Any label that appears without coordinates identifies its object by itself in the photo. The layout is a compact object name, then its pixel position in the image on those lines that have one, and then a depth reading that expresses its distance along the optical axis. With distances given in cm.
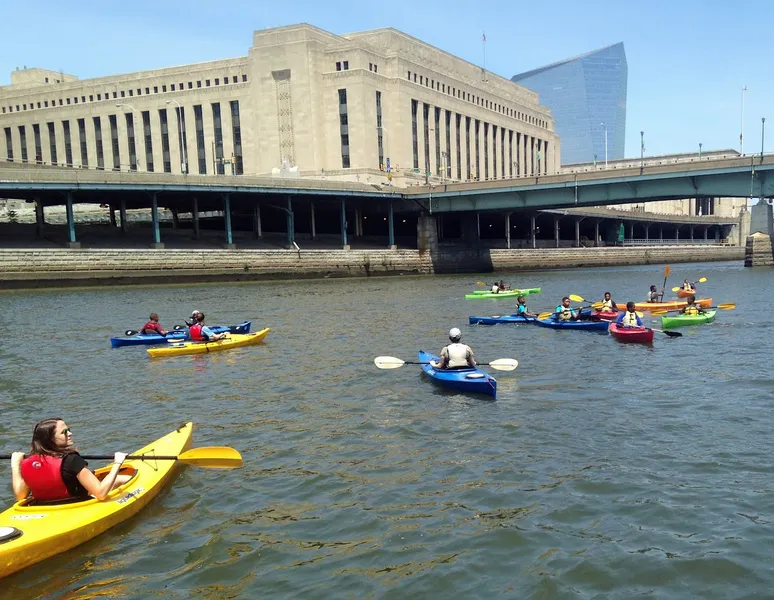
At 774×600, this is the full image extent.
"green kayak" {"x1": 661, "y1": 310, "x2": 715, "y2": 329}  2478
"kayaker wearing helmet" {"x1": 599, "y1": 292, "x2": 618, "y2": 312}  2675
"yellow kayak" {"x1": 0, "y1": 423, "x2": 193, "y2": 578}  729
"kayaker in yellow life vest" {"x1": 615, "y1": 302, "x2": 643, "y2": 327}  2190
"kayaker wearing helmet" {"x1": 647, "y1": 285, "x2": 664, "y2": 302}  3259
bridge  5238
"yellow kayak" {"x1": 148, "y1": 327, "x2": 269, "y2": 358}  2089
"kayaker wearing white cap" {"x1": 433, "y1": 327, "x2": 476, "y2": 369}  1552
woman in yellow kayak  791
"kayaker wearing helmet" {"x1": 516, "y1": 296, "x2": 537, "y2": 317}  2795
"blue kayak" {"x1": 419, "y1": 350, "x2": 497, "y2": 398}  1449
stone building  9419
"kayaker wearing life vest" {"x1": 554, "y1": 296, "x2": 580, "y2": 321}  2548
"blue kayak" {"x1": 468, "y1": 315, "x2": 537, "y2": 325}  2778
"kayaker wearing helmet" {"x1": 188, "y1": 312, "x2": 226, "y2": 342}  2150
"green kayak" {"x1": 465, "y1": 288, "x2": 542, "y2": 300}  3975
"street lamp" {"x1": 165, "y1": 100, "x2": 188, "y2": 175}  10331
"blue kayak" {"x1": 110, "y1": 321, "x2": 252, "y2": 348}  2262
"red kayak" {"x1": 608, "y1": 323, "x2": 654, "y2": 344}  2125
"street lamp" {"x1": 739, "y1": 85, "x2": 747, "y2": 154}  8411
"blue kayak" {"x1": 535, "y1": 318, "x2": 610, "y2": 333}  2431
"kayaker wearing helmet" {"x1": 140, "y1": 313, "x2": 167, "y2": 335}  2302
